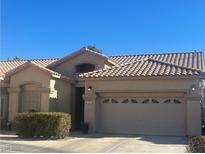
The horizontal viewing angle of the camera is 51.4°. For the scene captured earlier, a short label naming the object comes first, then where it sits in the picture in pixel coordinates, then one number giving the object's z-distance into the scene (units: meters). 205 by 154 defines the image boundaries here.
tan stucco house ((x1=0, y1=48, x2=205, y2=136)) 11.66
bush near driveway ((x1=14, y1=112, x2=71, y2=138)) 10.49
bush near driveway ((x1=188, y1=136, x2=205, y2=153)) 6.10
